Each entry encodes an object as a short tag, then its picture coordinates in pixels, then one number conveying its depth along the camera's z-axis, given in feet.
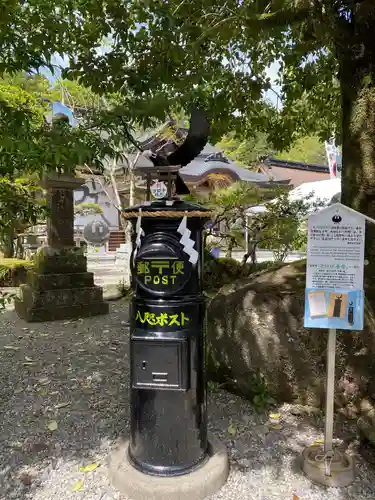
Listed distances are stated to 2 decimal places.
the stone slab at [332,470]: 7.83
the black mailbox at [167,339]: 7.67
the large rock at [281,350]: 9.87
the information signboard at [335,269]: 7.57
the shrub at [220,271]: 27.81
